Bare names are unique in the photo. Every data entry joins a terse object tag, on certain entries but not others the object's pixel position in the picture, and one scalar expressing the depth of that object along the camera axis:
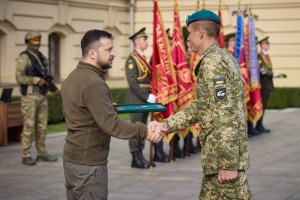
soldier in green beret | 5.38
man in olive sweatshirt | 5.46
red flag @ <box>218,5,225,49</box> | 14.13
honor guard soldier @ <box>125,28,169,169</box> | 11.41
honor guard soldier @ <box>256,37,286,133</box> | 16.56
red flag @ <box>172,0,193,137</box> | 12.42
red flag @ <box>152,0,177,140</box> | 11.80
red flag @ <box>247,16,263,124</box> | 15.95
